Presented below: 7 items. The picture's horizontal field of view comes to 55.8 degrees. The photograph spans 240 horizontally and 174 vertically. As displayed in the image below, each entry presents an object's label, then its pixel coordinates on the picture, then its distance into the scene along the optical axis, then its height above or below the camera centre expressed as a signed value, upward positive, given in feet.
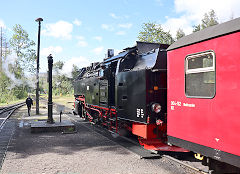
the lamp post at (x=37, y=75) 55.77 +4.08
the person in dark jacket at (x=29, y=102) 55.78 -2.47
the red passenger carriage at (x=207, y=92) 11.12 +0.00
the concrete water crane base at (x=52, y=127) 32.81 -5.22
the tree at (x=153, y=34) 93.56 +24.20
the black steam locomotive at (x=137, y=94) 18.93 -0.16
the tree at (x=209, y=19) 196.54 +64.08
